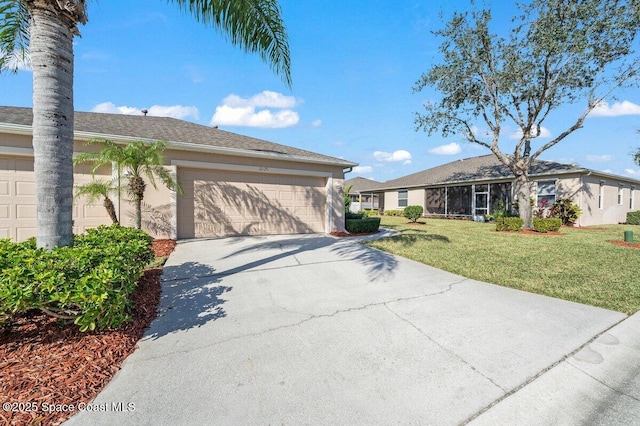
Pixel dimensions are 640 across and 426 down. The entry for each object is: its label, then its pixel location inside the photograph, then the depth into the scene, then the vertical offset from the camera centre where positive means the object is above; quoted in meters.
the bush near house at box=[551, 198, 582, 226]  14.51 +0.04
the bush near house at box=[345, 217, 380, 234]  11.20 -0.65
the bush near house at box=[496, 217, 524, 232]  12.48 -0.60
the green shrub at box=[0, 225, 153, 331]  2.33 -0.71
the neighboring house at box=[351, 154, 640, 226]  15.13 +1.52
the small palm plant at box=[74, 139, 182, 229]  6.84 +1.25
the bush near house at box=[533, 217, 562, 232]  11.87 -0.61
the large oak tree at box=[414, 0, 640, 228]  10.92 +6.93
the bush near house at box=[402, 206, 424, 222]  16.25 -0.09
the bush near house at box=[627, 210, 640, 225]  17.17 -0.31
